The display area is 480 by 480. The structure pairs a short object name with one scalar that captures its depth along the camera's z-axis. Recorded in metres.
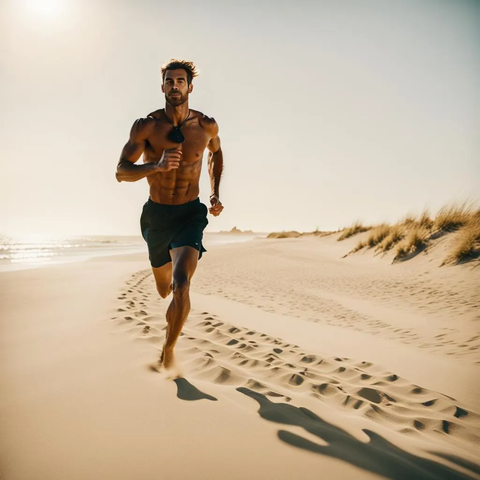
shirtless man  3.31
